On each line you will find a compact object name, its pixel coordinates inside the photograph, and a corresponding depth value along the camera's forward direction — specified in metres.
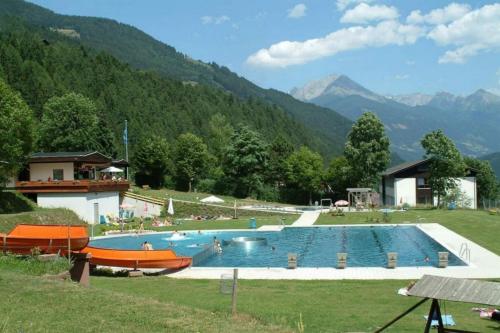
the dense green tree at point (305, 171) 66.38
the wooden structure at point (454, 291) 6.73
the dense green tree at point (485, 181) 84.19
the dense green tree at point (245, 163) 62.91
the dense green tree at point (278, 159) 70.19
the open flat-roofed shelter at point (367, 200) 48.68
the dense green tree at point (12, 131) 32.88
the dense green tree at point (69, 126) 62.50
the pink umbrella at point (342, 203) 48.06
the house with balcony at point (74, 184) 39.50
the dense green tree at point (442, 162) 47.94
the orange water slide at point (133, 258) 20.44
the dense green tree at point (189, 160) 68.19
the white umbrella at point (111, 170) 44.53
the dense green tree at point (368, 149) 56.44
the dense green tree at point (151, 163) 66.06
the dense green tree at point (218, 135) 86.63
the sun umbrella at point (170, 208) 42.36
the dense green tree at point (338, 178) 63.45
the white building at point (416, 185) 59.38
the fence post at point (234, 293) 10.27
